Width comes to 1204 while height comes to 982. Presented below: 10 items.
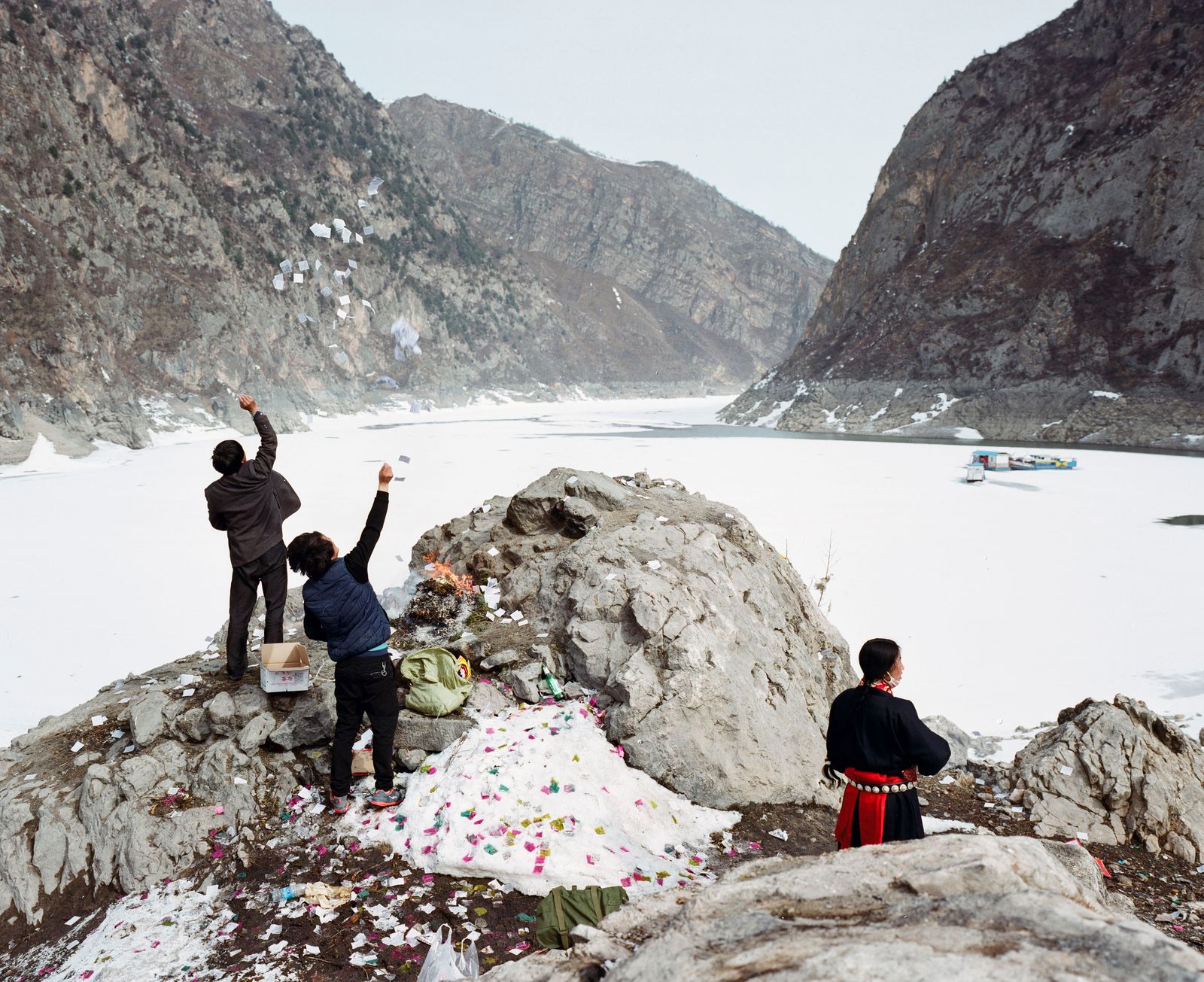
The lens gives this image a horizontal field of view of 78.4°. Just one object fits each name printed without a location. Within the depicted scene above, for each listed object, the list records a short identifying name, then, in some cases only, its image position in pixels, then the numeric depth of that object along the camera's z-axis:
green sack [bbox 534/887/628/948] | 3.46
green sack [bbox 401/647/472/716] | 5.55
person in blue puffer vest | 4.54
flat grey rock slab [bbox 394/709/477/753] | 5.40
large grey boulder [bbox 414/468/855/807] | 5.71
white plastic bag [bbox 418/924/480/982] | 3.34
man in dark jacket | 5.73
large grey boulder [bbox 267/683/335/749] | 5.46
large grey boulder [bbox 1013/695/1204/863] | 6.32
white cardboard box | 5.70
